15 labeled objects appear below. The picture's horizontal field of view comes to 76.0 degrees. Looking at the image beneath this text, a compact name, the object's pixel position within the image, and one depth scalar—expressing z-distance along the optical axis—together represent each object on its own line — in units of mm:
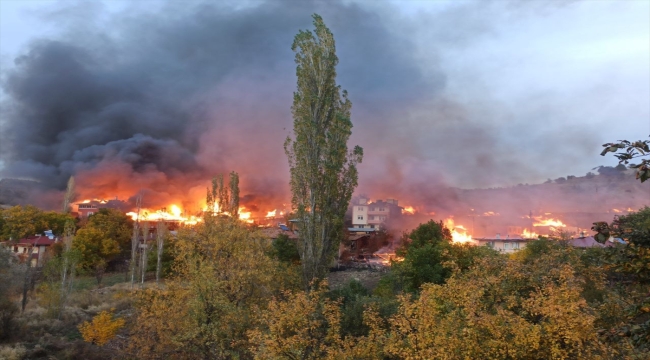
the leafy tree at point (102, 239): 52438
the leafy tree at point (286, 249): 49009
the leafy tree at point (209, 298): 15406
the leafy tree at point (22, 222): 65869
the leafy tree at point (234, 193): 38281
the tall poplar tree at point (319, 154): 23141
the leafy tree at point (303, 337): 11047
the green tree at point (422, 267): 33031
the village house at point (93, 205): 84125
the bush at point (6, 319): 24447
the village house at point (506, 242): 68375
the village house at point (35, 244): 57428
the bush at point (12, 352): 20547
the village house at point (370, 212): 100888
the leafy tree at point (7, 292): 24594
